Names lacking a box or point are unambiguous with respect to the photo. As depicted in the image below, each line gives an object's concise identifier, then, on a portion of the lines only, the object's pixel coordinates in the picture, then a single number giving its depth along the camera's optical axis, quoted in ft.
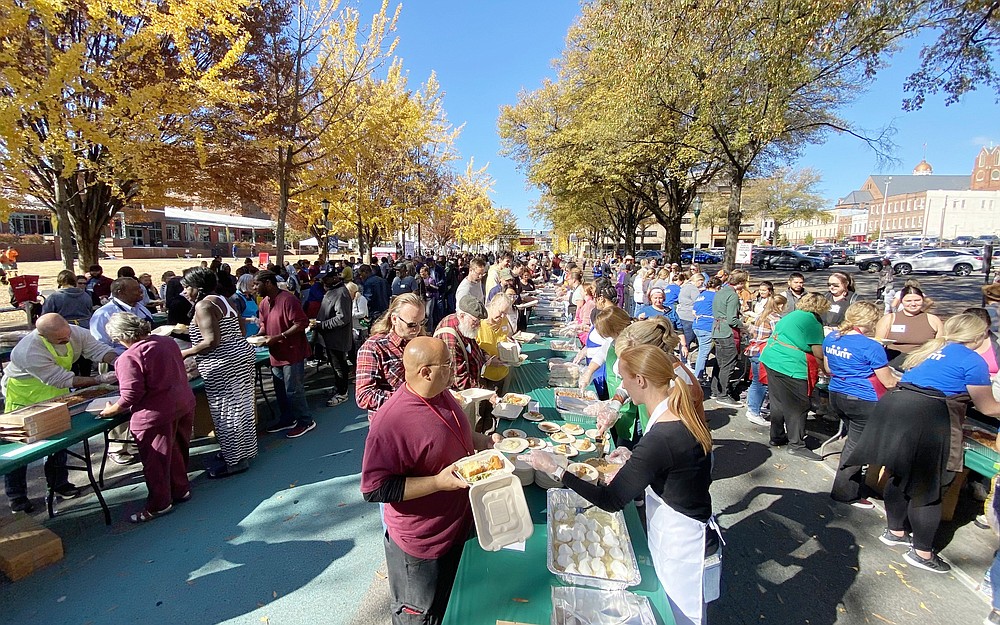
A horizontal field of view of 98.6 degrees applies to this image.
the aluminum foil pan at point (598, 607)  6.00
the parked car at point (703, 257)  146.04
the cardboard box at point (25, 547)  10.02
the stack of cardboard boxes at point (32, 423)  10.57
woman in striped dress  13.73
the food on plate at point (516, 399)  13.23
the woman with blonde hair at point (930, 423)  10.30
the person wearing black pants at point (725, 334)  21.03
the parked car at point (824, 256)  123.13
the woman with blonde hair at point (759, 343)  19.67
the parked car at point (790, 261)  116.47
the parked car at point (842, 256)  132.57
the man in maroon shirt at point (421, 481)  6.03
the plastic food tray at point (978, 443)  10.91
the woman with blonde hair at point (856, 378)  12.93
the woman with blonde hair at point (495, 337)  14.64
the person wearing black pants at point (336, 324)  21.33
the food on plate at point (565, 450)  10.48
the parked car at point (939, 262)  87.92
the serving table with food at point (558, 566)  6.14
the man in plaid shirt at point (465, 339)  11.67
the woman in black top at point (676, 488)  6.53
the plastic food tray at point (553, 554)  6.60
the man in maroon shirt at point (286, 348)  17.63
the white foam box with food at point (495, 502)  5.86
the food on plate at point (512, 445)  9.77
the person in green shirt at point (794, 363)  15.58
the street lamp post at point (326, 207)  40.23
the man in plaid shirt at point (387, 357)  10.01
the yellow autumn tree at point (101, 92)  19.89
